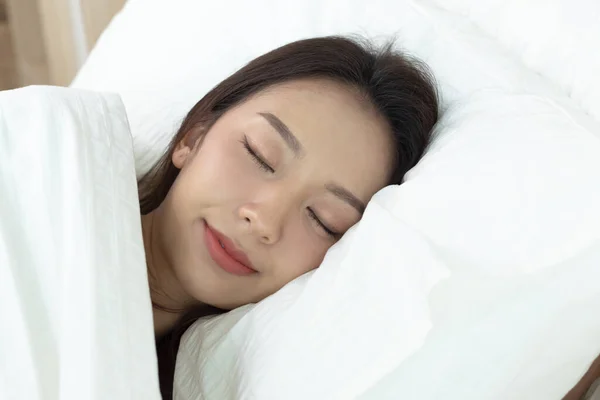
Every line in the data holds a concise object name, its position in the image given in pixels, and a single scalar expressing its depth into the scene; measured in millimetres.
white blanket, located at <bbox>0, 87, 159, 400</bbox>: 582
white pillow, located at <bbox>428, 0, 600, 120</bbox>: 825
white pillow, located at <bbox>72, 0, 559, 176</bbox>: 935
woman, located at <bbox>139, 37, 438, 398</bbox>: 792
